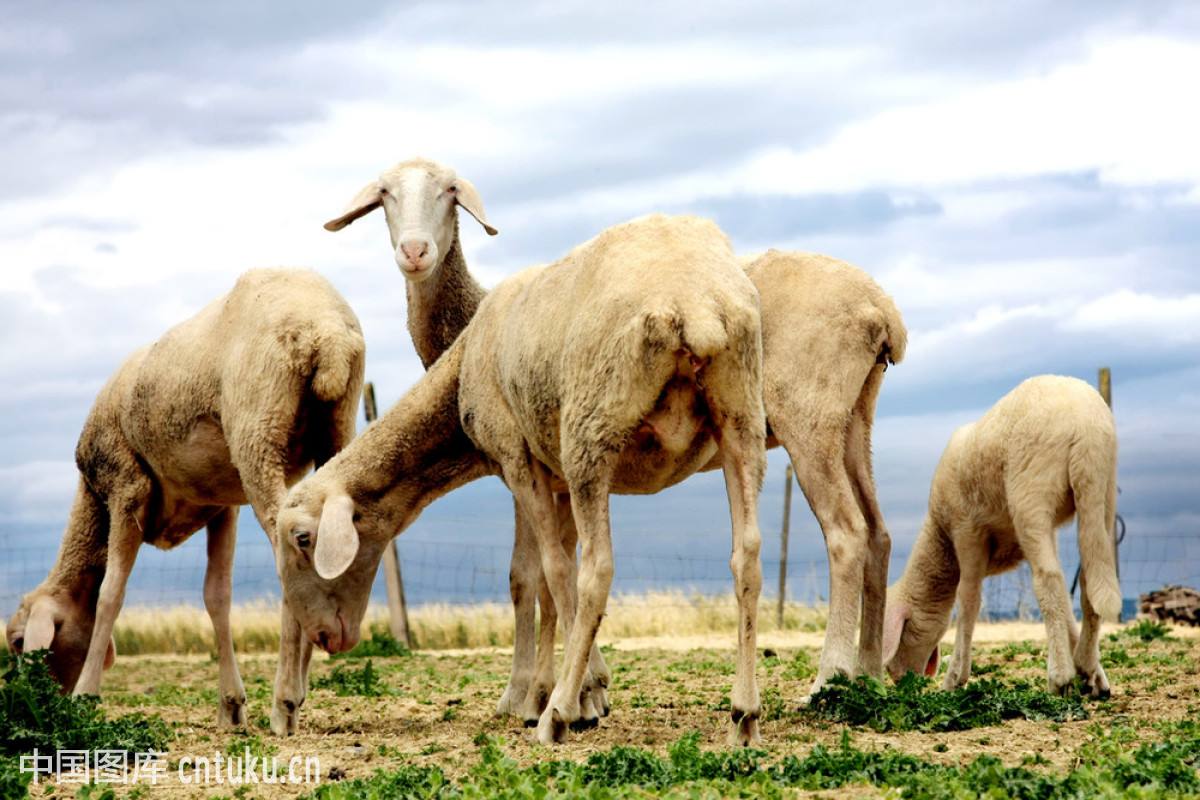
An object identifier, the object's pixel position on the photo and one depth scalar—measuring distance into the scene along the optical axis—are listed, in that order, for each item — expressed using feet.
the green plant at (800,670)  35.47
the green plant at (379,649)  50.88
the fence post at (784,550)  66.39
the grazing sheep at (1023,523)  30.58
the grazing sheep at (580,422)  22.11
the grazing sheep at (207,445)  29.07
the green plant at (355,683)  36.14
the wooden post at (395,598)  58.49
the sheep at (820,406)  28.35
